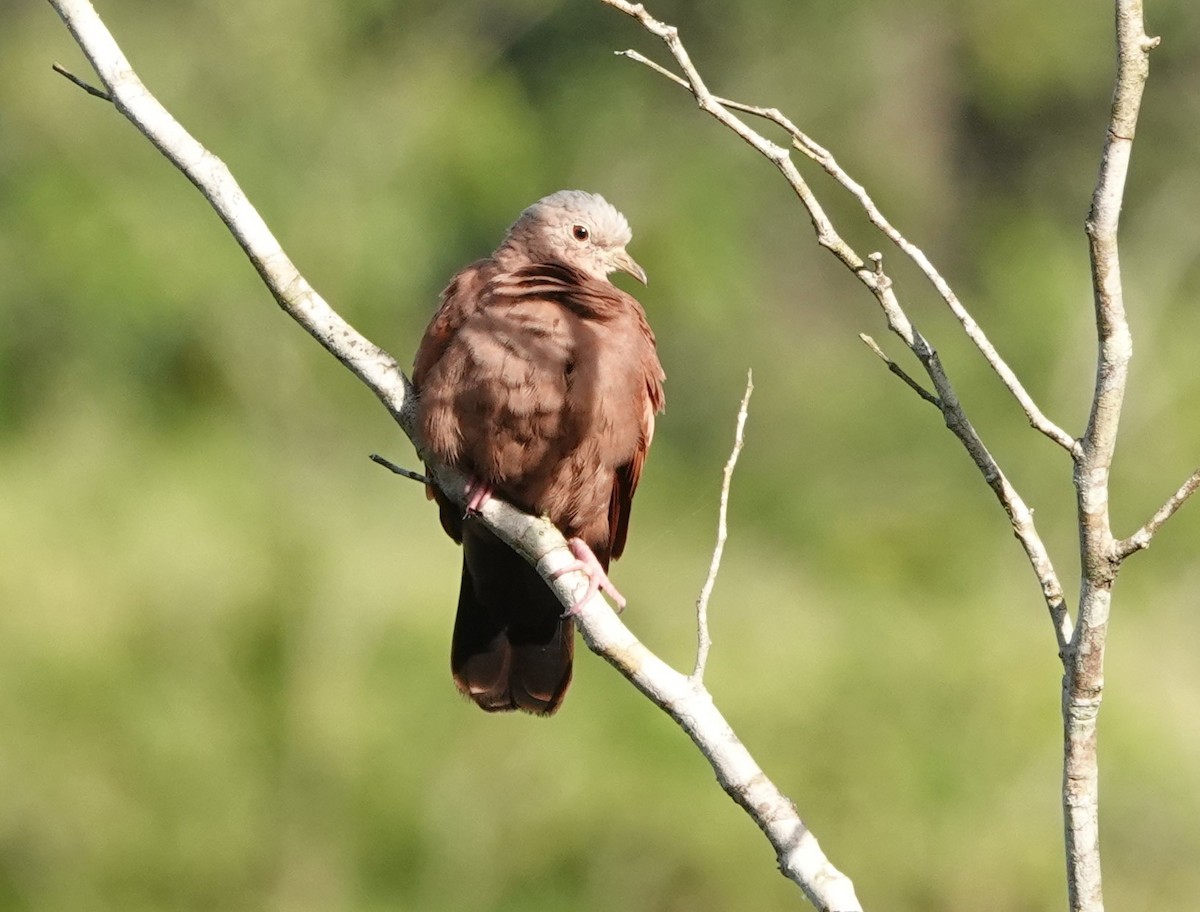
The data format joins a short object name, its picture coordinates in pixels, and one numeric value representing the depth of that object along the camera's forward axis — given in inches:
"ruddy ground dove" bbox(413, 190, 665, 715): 291.7
